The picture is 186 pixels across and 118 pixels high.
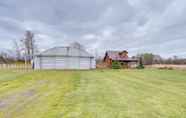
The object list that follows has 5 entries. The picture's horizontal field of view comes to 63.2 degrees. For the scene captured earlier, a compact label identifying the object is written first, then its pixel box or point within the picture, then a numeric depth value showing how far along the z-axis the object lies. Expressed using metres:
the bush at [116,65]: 31.19
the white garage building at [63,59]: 27.34
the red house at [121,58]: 35.14
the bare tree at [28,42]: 43.41
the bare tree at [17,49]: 47.62
